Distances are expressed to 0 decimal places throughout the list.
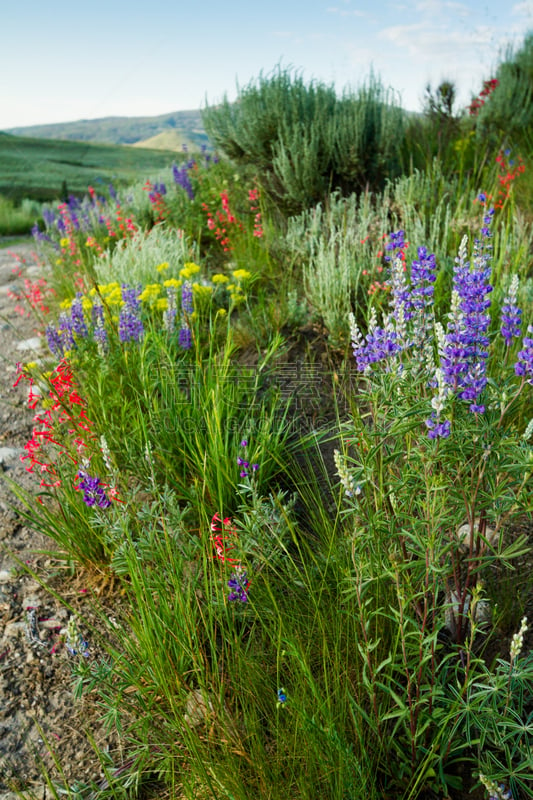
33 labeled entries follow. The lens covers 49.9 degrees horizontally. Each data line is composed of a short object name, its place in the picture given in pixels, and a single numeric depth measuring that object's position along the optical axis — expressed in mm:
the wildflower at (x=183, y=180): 6051
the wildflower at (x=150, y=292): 3318
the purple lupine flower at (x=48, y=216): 7168
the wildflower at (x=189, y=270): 3268
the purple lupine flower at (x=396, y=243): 1998
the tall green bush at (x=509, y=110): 8062
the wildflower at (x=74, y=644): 1442
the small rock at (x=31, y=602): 2387
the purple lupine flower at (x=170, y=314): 3184
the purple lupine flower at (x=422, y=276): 1728
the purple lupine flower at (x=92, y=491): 1923
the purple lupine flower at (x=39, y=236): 6605
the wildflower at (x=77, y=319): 3125
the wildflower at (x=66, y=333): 3176
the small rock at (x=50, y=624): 2283
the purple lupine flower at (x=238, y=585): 1889
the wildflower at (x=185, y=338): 3125
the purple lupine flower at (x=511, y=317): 1590
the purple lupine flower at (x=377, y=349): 1594
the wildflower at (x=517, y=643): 1153
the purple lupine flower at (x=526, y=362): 1438
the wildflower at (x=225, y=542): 1902
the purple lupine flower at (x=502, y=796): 1251
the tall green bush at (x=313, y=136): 5312
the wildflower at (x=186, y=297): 3166
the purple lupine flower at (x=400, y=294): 1682
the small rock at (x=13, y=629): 2262
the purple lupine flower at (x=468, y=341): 1412
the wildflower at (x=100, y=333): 2938
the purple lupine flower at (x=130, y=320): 3014
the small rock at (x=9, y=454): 3300
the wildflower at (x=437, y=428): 1385
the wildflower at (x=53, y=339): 3184
